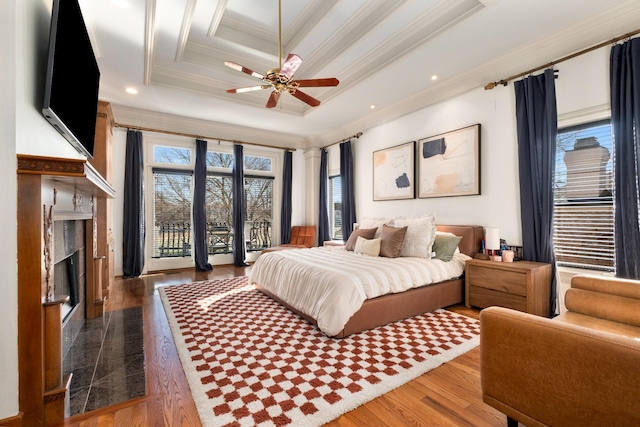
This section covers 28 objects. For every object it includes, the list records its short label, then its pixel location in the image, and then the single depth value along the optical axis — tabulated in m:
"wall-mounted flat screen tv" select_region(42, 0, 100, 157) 1.66
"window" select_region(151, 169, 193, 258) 5.48
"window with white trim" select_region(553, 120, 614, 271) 2.73
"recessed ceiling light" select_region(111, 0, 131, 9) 2.51
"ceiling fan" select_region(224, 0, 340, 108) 2.65
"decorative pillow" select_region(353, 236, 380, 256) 3.64
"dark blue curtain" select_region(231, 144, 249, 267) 6.02
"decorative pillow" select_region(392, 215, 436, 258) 3.48
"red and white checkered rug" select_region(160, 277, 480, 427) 1.64
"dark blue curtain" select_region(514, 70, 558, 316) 2.97
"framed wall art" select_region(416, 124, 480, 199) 3.75
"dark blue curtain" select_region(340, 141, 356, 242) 5.74
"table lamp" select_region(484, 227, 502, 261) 3.26
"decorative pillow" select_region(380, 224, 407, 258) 3.51
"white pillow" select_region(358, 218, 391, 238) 4.10
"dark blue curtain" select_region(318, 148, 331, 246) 6.48
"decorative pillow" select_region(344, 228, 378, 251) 3.98
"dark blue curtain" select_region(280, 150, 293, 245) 6.73
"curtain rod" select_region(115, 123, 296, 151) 5.07
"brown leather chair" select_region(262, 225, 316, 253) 6.37
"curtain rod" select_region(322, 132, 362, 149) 5.64
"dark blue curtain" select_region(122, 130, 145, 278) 5.04
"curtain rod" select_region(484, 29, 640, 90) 2.53
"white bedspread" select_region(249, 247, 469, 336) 2.48
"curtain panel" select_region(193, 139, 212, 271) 5.57
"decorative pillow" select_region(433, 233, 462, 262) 3.48
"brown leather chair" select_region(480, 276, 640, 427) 0.99
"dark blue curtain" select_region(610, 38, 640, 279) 2.43
